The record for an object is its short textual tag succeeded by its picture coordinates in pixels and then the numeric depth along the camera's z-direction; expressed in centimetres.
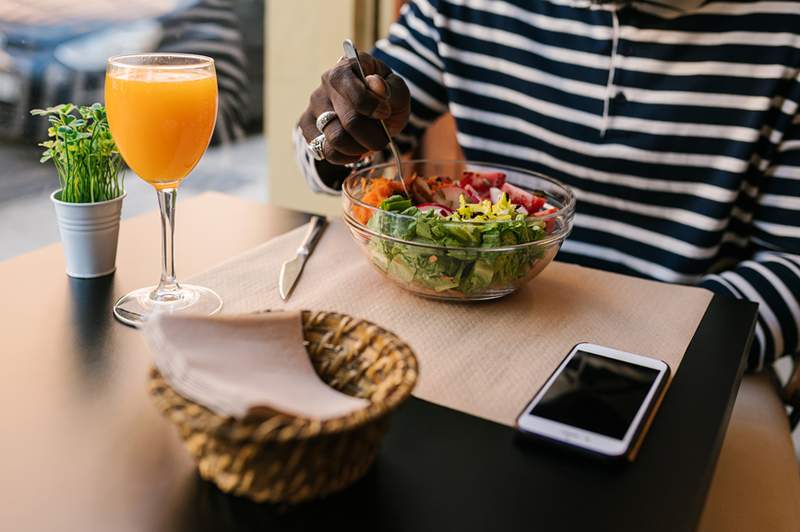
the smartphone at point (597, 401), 64
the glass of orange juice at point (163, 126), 83
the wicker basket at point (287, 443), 49
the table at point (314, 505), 55
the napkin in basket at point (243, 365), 51
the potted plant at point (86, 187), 90
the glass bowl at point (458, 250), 86
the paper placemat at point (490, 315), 75
